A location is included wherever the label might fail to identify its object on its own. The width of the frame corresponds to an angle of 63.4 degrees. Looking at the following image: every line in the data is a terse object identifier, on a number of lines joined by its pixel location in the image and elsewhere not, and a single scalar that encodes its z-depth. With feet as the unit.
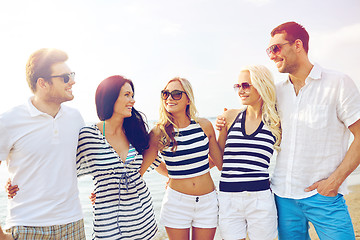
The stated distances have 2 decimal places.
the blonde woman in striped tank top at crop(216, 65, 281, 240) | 11.41
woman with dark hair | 10.68
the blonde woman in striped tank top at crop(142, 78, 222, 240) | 12.01
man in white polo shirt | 9.59
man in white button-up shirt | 10.67
